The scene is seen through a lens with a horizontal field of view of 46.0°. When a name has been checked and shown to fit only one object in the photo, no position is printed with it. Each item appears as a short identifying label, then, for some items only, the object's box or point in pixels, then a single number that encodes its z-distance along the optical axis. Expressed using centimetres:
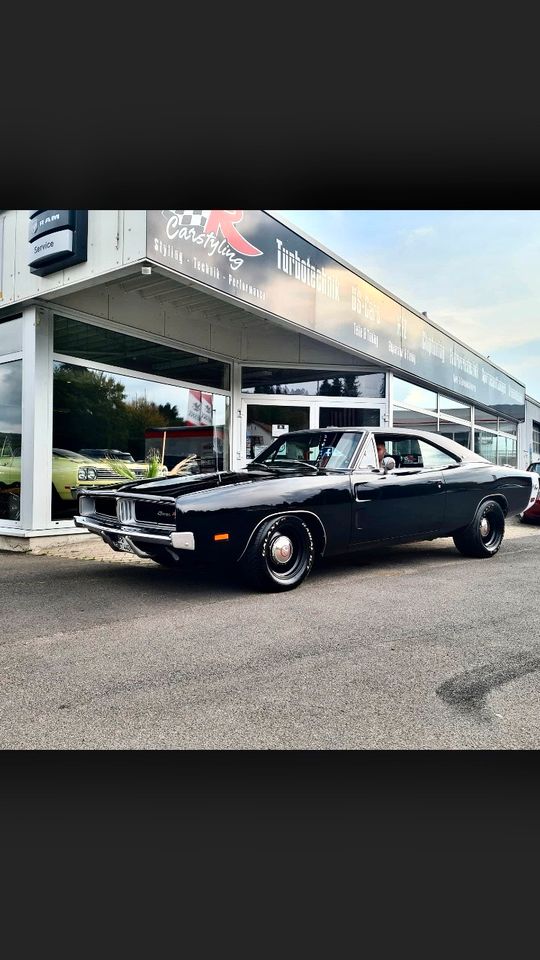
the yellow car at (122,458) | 875
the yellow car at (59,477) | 817
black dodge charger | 495
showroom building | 716
